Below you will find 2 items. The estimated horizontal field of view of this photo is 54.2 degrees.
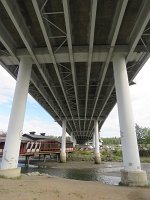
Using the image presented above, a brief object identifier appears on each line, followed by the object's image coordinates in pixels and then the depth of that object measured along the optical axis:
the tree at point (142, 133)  74.96
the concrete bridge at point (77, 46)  10.29
